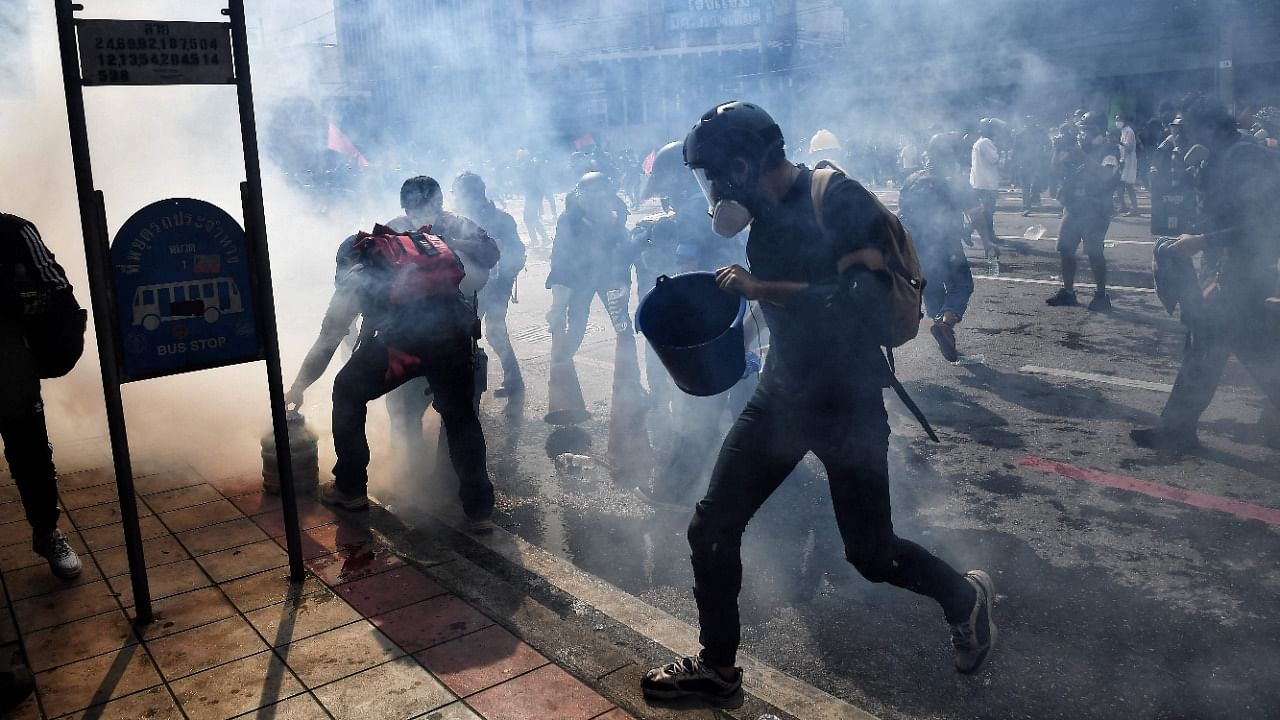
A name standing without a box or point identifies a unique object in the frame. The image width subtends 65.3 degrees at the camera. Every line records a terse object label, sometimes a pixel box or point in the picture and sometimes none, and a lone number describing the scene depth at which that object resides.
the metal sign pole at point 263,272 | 3.42
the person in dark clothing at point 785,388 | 2.85
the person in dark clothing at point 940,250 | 7.19
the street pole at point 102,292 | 3.12
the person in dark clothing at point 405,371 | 4.51
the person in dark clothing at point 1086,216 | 9.36
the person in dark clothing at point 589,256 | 7.00
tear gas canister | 4.83
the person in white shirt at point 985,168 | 14.00
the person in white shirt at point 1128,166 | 17.56
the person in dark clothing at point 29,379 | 3.54
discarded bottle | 5.50
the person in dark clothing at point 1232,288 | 5.14
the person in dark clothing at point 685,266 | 5.19
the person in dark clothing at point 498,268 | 7.21
